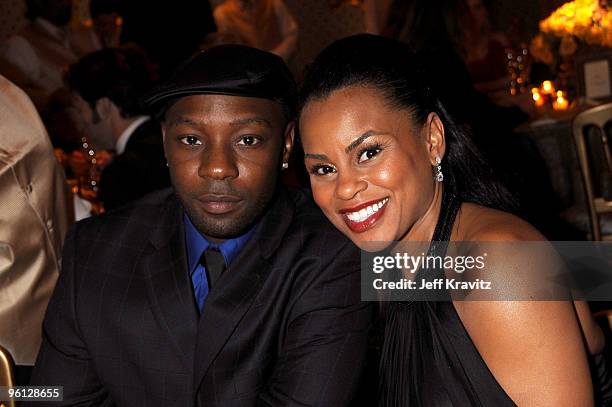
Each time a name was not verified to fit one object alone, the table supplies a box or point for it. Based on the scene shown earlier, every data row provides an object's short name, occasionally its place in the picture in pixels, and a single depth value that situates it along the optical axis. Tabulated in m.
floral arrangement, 3.93
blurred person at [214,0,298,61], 6.27
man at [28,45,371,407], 1.54
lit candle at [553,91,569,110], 4.34
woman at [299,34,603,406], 1.19
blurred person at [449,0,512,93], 6.41
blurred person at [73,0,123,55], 5.65
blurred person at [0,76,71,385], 1.76
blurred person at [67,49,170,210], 2.92
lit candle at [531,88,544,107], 4.43
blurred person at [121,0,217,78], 5.08
